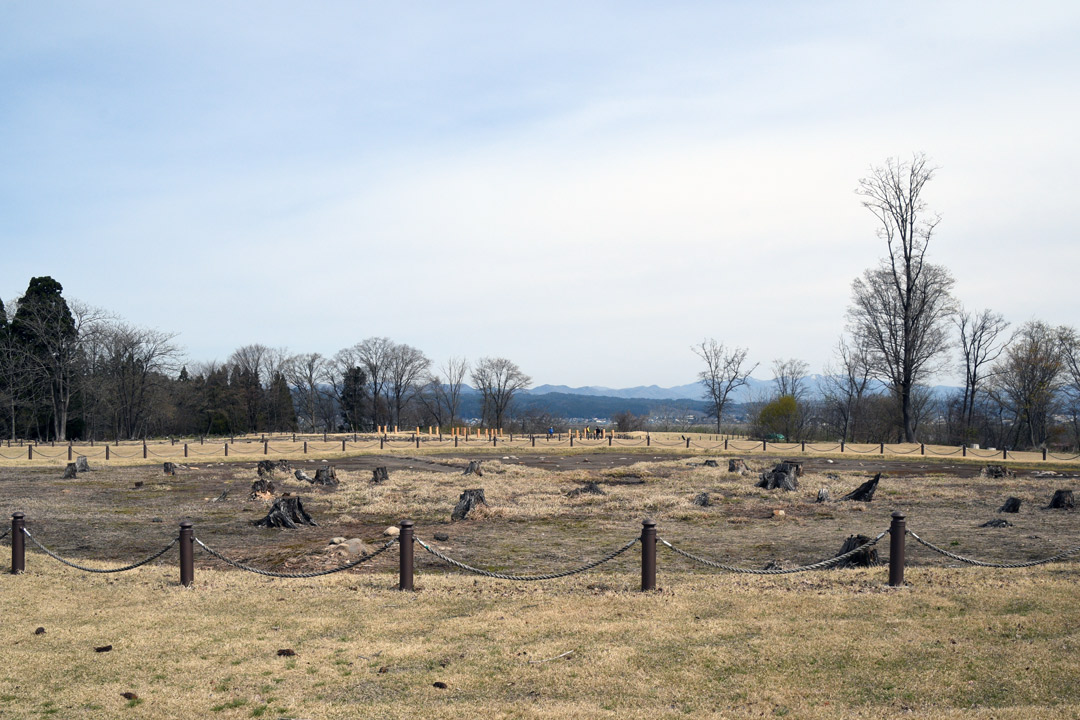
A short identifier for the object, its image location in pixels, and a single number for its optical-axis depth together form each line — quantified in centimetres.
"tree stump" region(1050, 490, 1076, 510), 1820
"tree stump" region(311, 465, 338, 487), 2611
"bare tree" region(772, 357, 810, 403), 8331
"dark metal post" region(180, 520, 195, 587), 1045
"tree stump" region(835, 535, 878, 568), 1109
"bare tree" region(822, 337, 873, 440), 6975
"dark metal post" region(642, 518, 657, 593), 965
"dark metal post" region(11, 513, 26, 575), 1152
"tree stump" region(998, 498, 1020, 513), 1789
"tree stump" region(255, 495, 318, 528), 1683
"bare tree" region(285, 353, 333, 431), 9462
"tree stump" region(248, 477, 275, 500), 2199
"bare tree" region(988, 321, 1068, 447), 5881
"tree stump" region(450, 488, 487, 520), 1781
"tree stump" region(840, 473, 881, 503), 2098
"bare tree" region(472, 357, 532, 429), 8800
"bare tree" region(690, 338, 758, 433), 7375
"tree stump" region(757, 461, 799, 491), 2291
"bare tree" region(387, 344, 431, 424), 9488
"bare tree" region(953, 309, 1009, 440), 6383
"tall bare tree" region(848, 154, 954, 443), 5053
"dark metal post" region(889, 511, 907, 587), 965
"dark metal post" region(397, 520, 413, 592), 1004
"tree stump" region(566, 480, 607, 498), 2208
